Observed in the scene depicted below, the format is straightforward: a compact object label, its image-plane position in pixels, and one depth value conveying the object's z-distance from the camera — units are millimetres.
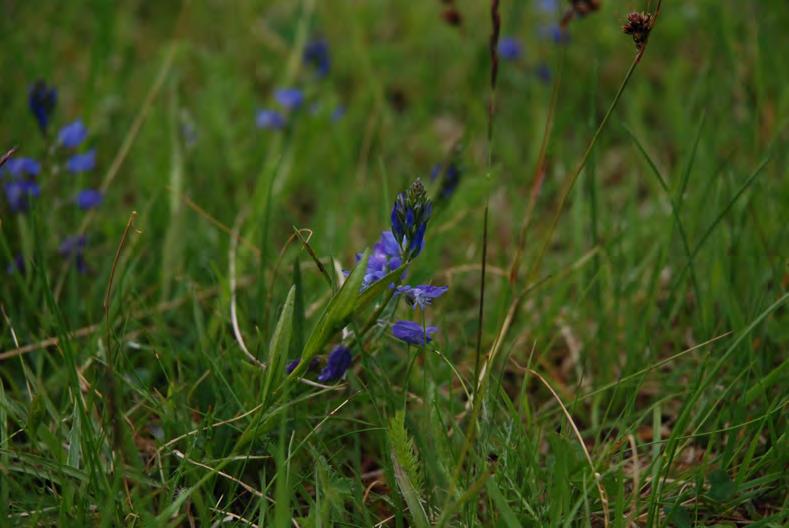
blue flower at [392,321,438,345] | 502
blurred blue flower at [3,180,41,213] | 569
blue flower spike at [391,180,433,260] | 497
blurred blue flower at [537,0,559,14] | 840
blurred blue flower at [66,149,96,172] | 585
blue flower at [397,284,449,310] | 500
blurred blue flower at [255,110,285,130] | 651
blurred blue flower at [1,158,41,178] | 573
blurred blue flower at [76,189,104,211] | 580
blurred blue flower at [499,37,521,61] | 775
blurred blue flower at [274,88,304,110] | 666
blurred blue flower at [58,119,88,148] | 581
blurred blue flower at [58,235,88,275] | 565
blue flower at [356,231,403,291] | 507
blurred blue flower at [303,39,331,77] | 726
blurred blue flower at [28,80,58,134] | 567
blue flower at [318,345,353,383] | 502
